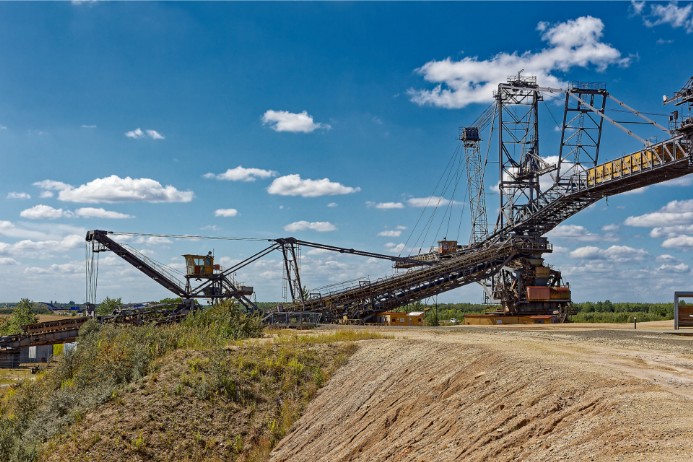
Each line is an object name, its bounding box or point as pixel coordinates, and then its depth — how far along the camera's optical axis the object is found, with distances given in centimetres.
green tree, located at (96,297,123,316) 9229
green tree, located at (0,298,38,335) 8884
